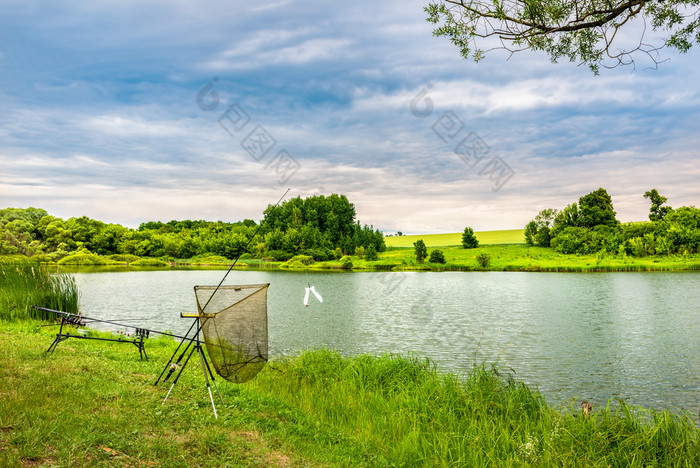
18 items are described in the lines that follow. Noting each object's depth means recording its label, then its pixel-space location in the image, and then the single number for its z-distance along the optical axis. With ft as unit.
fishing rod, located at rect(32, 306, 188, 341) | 28.54
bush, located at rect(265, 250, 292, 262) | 319.06
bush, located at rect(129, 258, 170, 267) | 293.02
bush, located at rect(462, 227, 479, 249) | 295.89
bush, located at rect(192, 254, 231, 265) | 327.51
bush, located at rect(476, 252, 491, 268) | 234.35
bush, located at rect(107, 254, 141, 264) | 314.76
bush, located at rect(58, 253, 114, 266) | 284.82
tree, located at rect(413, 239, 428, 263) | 253.24
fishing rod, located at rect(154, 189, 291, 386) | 19.70
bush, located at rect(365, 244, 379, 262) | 275.80
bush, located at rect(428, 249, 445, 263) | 246.88
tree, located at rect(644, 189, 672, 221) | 242.37
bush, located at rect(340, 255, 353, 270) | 264.93
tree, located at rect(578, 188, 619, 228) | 254.68
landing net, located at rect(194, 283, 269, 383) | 20.02
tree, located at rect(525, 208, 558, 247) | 271.49
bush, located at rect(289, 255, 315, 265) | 296.30
